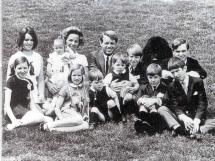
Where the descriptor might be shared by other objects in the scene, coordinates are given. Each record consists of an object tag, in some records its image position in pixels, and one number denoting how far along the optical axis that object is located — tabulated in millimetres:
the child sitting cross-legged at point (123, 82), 4539
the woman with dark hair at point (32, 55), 4695
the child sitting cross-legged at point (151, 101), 4180
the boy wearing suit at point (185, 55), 4586
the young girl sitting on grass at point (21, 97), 4375
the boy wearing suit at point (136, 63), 4688
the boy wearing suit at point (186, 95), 4281
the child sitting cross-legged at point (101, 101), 4414
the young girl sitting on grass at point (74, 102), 4305
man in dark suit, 4785
